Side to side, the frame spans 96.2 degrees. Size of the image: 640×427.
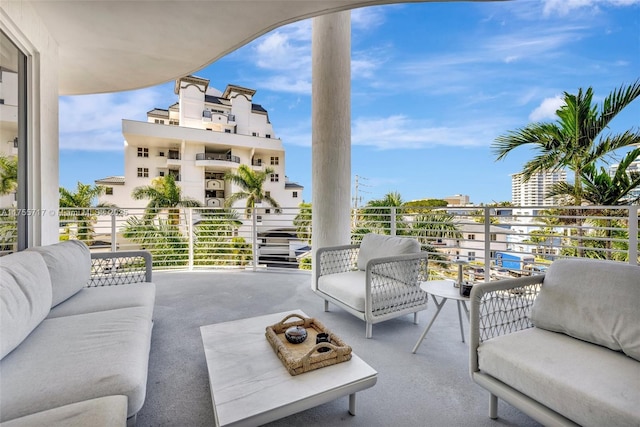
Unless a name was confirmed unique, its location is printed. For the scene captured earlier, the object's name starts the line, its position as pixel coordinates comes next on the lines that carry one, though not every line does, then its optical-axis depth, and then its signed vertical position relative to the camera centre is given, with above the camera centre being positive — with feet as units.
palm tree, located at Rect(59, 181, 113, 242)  38.99 +2.71
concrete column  11.41 +3.33
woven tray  4.62 -2.42
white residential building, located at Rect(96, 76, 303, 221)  56.85 +14.05
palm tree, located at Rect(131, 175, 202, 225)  44.70 +2.98
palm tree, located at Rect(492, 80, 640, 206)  12.32 +3.51
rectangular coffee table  3.87 -2.59
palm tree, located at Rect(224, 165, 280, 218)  46.55 +4.95
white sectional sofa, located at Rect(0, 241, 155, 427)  3.36 -2.13
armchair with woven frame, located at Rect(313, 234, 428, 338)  7.91 -2.13
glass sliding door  7.06 +1.70
